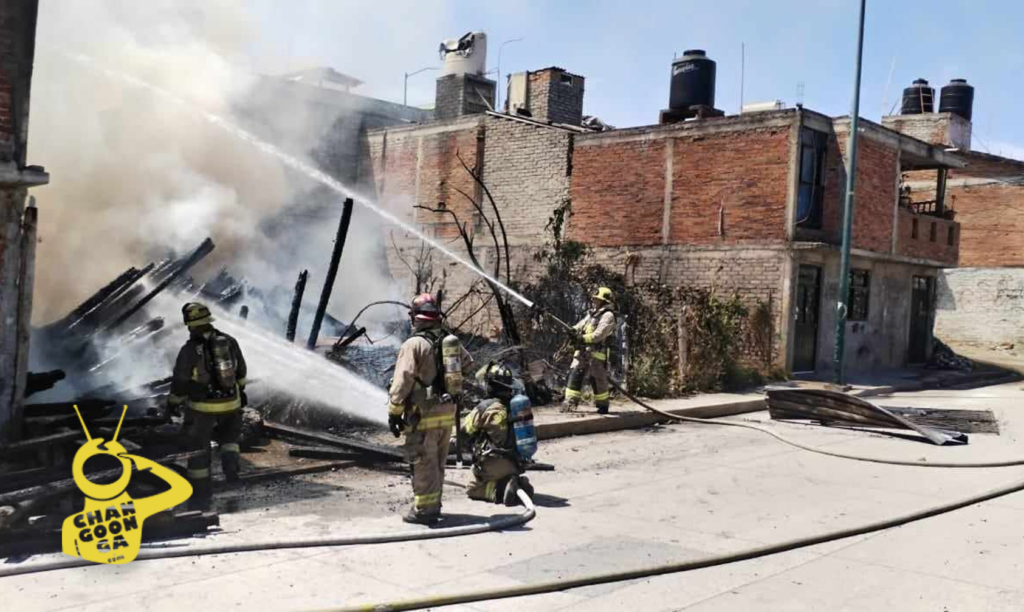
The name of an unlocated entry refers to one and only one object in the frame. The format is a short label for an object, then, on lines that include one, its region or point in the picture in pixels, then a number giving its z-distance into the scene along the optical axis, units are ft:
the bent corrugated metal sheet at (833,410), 37.68
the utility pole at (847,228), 55.77
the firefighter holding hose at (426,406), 21.29
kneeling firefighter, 23.94
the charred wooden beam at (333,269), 38.70
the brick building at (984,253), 91.97
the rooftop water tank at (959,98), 110.01
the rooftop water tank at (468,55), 83.71
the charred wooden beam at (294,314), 39.20
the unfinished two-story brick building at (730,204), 59.57
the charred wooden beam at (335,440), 28.27
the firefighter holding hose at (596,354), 39.22
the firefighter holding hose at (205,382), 24.25
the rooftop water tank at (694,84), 72.08
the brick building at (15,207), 24.21
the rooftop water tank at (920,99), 113.60
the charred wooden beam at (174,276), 34.17
